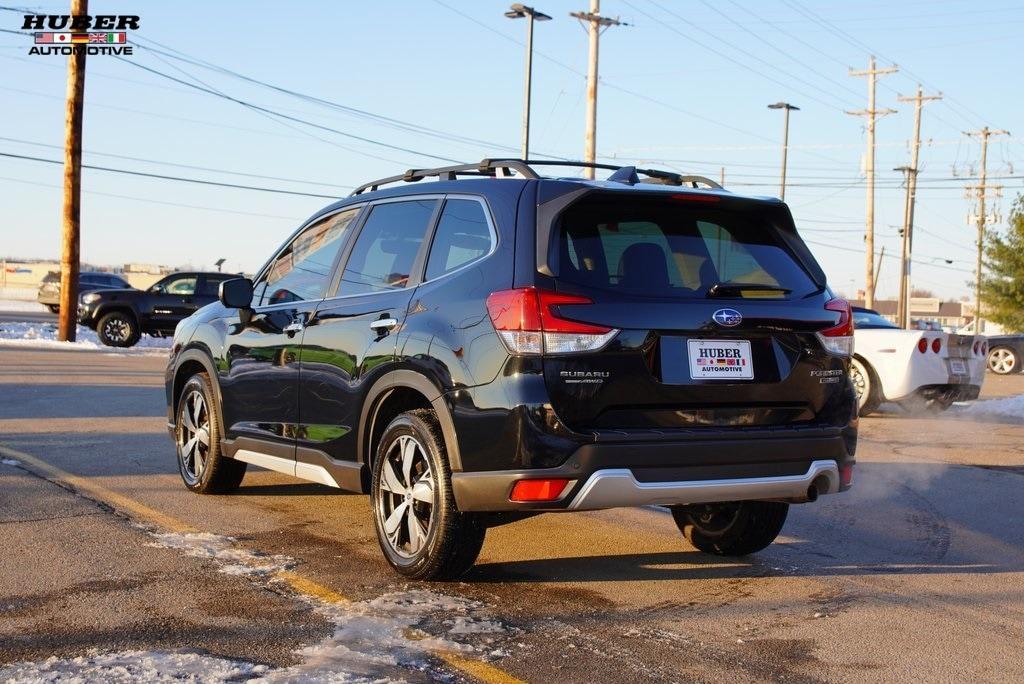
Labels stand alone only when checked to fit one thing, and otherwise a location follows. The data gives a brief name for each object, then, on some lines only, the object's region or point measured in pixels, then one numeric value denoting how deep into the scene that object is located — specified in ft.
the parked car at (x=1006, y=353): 97.09
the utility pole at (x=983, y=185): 239.38
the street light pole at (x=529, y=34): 127.24
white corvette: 47.65
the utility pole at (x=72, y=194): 87.51
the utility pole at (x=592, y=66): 110.11
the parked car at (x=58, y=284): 143.84
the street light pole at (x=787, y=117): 187.01
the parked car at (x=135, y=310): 90.84
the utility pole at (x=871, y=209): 155.02
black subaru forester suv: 16.57
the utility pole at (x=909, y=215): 168.52
